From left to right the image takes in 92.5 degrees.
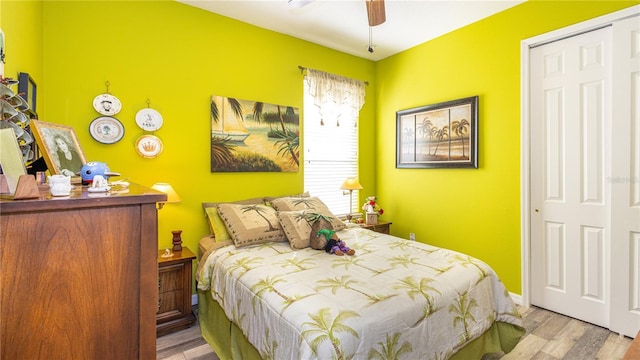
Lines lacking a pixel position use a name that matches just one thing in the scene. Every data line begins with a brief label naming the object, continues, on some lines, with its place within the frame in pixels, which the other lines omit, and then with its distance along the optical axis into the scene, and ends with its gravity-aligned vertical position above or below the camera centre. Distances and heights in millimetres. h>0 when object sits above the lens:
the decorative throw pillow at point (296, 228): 2475 -408
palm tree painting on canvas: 3096 +467
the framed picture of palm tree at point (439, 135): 3303 +502
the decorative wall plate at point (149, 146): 2680 +300
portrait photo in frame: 1101 +128
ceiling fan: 2178 +1218
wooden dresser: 661 -228
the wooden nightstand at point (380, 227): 3754 -607
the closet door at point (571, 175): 2510 +19
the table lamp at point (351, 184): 3708 -75
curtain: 3693 +1054
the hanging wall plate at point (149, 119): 2688 +537
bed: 1404 -644
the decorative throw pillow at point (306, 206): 2963 -268
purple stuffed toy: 2301 -513
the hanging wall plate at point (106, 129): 2502 +421
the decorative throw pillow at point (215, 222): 2659 -383
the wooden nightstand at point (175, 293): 2459 -934
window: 3748 +569
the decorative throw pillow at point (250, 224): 2496 -380
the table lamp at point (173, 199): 2533 -162
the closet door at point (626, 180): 2326 -25
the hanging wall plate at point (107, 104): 2504 +628
